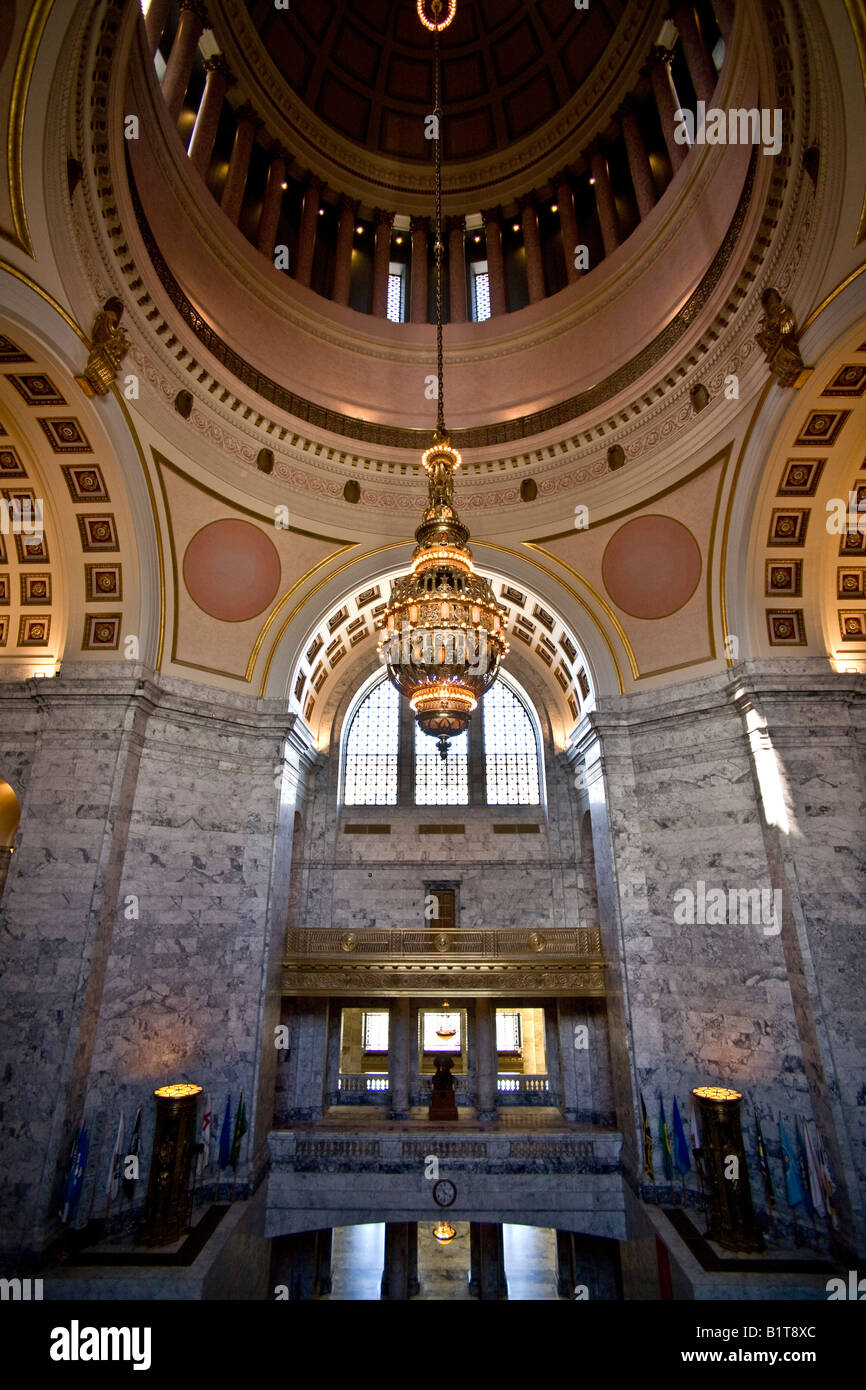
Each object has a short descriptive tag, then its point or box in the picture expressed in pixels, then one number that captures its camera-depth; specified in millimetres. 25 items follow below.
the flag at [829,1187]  7125
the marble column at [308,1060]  11352
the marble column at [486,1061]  11555
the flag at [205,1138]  8484
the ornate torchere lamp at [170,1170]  7211
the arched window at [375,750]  14312
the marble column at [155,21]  8906
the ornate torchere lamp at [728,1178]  6988
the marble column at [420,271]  13039
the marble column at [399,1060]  11578
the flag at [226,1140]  8617
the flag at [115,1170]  7754
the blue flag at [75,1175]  7331
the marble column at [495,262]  12945
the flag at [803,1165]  7414
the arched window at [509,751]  14289
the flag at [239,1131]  8560
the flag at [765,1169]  7484
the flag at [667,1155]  8367
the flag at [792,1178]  7391
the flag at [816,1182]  7219
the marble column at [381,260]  12828
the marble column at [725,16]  8953
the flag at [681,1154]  8352
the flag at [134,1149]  7969
